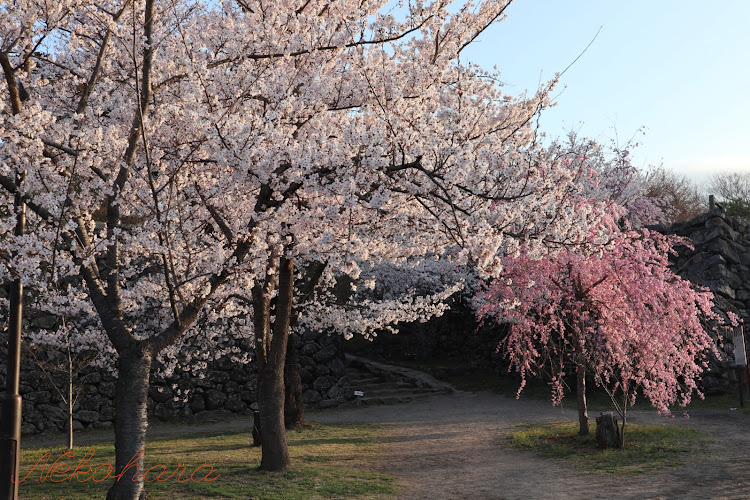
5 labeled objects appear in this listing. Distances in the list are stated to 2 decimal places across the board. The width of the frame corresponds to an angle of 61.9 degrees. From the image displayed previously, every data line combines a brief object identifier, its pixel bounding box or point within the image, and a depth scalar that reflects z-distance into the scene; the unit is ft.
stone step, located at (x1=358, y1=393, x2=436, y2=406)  55.72
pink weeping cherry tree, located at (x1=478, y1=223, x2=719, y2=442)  31.96
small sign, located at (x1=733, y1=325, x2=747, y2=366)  43.86
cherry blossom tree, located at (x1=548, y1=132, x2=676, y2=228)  84.74
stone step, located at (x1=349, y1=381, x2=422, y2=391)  59.49
